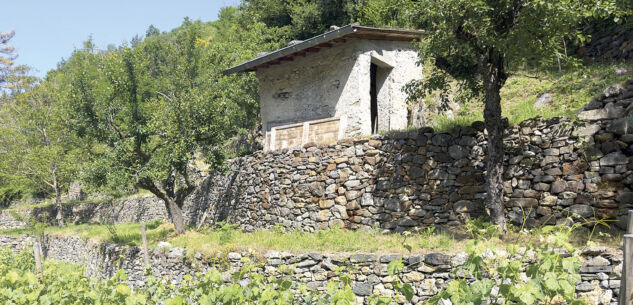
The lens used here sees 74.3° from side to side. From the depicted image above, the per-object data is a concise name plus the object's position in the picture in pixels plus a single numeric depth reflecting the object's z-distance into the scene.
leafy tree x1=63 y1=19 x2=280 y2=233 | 12.62
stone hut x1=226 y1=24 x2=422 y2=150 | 12.04
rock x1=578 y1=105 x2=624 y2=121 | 6.39
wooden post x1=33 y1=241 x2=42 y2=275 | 11.28
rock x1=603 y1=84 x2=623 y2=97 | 7.12
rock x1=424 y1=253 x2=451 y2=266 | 6.36
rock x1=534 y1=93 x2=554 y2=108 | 11.41
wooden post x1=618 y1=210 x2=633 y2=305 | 3.12
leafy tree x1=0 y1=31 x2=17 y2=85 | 37.58
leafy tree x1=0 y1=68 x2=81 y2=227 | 23.72
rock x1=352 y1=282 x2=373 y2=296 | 6.91
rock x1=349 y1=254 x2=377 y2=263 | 6.96
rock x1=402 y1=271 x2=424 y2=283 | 6.57
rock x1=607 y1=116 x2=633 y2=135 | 6.21
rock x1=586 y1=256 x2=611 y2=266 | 5.47
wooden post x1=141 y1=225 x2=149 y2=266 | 10.59
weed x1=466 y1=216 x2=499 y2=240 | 6.84
